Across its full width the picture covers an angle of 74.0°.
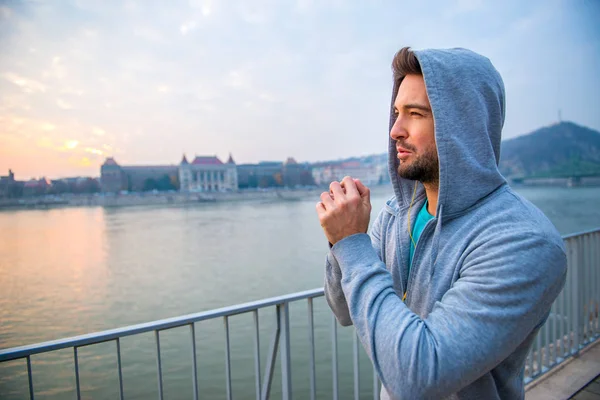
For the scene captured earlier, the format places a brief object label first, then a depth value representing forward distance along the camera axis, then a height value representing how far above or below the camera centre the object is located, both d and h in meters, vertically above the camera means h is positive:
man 0.58 -0.14
